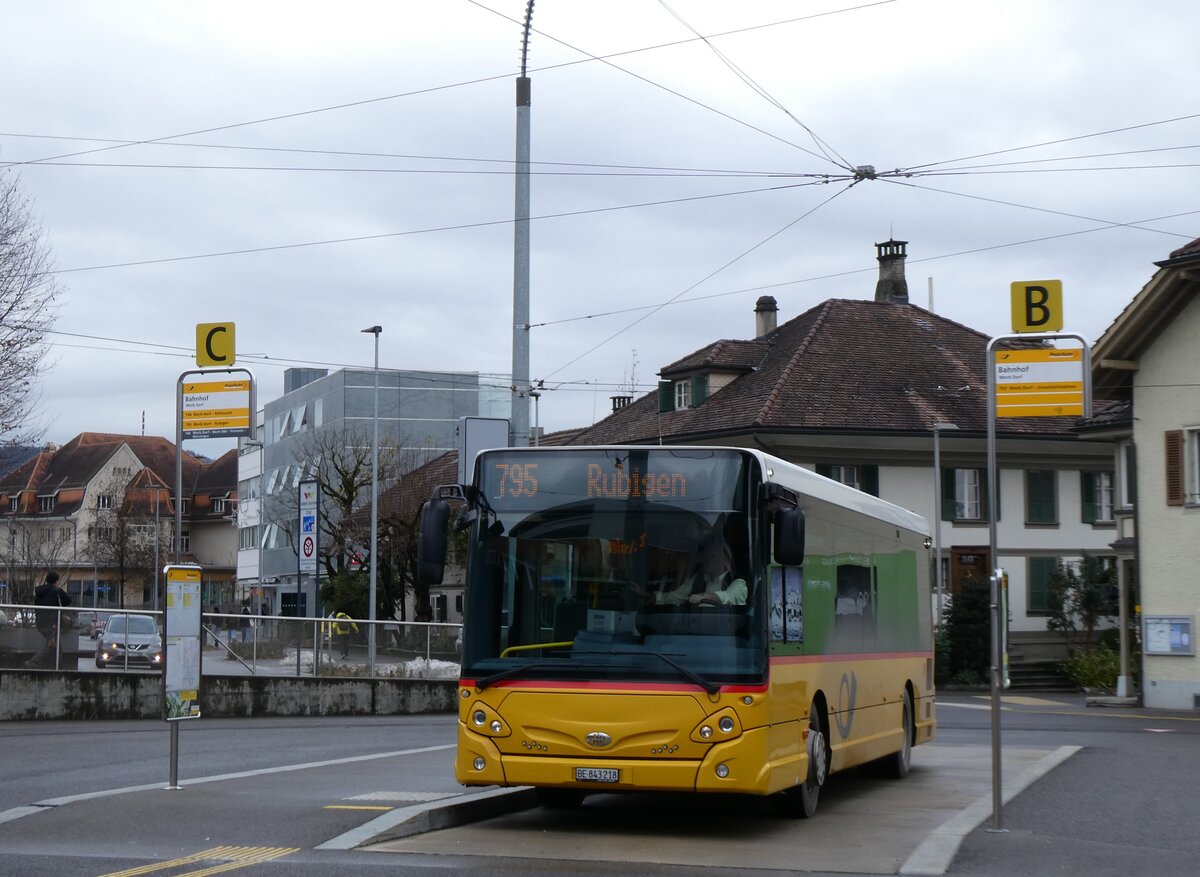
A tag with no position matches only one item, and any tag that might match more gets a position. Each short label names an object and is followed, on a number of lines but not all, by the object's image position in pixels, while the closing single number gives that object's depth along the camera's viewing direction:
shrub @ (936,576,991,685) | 48.59
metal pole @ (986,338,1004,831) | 11.76
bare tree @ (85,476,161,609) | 96.69
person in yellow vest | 31.52
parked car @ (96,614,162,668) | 27.00
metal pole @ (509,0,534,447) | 23.52
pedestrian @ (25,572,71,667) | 25.86
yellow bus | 11.66
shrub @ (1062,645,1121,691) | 42.59
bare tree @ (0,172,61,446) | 30.09
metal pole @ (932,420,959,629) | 48.39
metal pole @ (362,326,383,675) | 57.24
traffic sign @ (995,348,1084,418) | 12.16
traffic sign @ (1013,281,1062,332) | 12.21
